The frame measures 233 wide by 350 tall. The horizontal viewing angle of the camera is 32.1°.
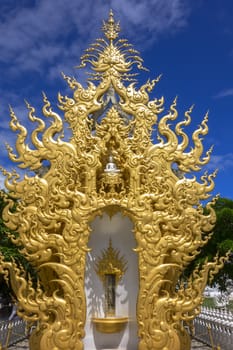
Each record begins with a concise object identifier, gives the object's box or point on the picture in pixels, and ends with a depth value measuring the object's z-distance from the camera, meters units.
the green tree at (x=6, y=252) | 12.56
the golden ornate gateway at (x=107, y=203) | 6.55
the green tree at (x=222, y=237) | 14.14
